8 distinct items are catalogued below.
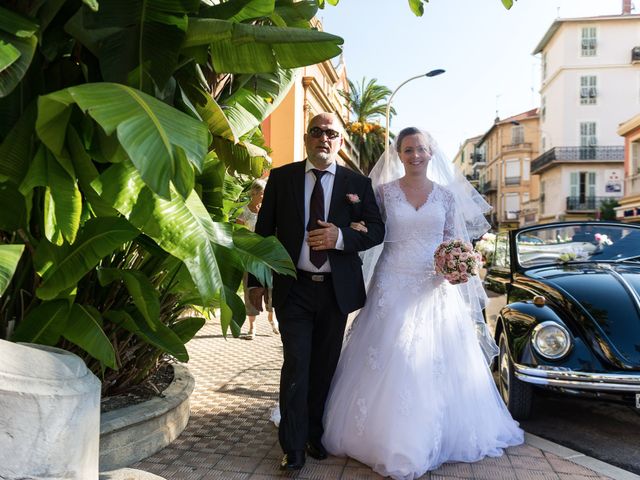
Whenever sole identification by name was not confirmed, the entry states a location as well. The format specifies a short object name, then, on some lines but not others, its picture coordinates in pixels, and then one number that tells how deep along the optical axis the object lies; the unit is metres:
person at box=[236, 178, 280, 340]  7.61
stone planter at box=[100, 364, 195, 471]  3.69
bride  3.85
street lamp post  26.59
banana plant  2.38
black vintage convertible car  4.52
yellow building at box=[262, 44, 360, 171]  21.09
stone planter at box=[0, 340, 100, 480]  2.20
